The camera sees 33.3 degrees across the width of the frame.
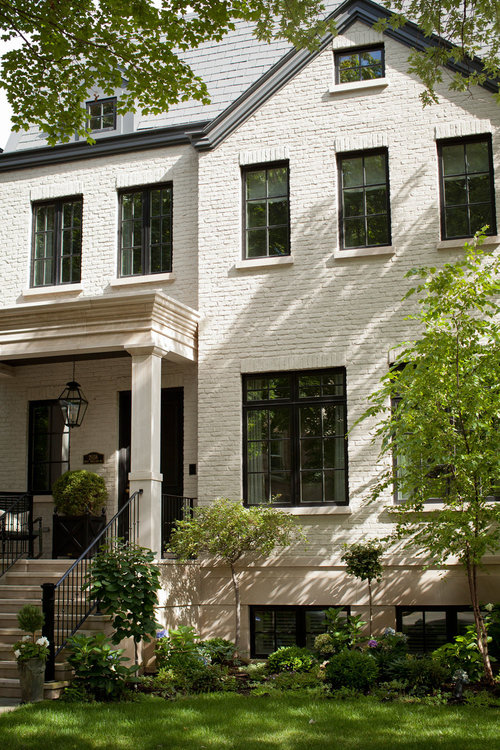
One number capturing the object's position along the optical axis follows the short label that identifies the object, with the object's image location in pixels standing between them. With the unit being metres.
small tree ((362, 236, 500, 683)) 8.66
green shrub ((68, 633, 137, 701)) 8.49
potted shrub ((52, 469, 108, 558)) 11.71
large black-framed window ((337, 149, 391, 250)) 11.95
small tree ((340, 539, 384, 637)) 10.30
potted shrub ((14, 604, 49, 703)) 8.41
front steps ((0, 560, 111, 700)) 8.83
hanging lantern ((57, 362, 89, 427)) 12.40
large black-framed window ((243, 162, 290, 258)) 12.45
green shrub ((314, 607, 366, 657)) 9.97
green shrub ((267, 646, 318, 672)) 9.74
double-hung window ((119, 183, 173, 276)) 13.27
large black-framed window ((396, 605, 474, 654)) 10.78
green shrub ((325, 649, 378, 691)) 8.73
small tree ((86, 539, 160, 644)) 9.05
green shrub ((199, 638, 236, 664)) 10.20
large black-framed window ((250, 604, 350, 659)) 11.25
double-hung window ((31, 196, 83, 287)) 13.78
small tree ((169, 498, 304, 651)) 10.68
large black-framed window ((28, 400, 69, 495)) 13.27
